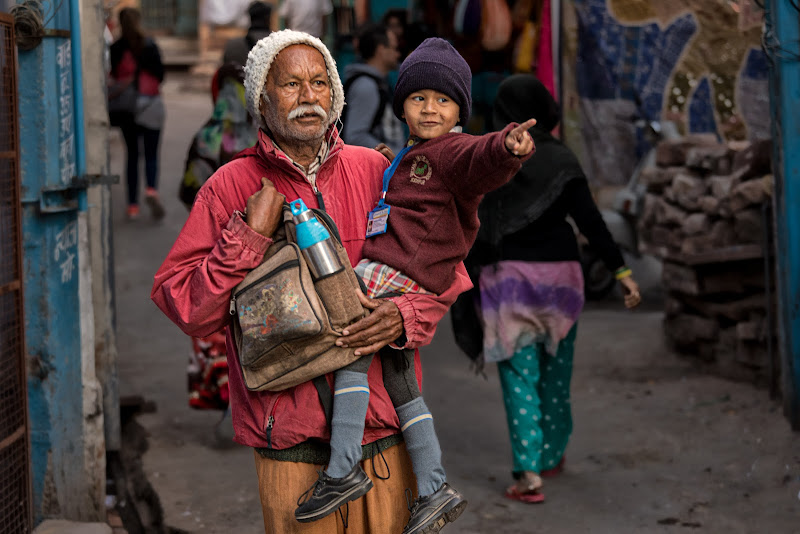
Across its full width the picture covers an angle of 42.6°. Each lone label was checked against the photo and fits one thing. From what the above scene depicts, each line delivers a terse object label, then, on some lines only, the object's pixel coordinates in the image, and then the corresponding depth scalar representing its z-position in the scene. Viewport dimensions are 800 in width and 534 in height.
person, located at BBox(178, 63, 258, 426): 5.32
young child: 2.47
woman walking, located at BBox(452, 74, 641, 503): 4.65
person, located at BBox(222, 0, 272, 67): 5.53
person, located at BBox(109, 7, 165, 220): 9.17
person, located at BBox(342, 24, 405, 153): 5.67
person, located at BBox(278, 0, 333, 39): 11.33
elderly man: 2.46
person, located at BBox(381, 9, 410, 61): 9.90
